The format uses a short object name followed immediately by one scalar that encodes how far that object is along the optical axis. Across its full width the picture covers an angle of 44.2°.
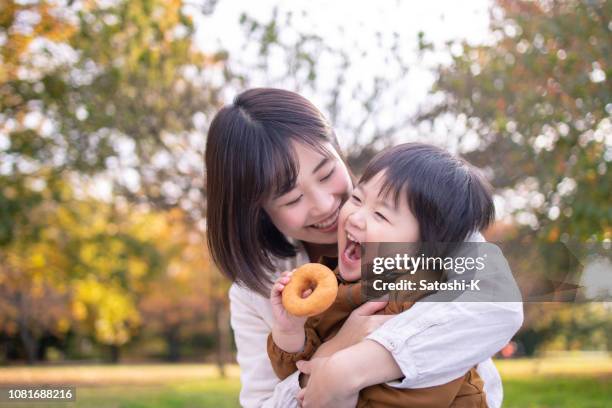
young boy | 2.13
